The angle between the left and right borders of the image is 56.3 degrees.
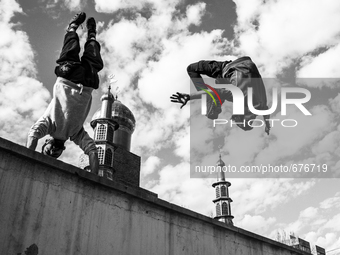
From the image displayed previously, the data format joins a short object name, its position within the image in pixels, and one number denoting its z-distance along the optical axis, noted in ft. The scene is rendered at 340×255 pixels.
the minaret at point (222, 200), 195.00
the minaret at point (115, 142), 104.83
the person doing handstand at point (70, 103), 15.68
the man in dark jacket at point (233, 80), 20.49
